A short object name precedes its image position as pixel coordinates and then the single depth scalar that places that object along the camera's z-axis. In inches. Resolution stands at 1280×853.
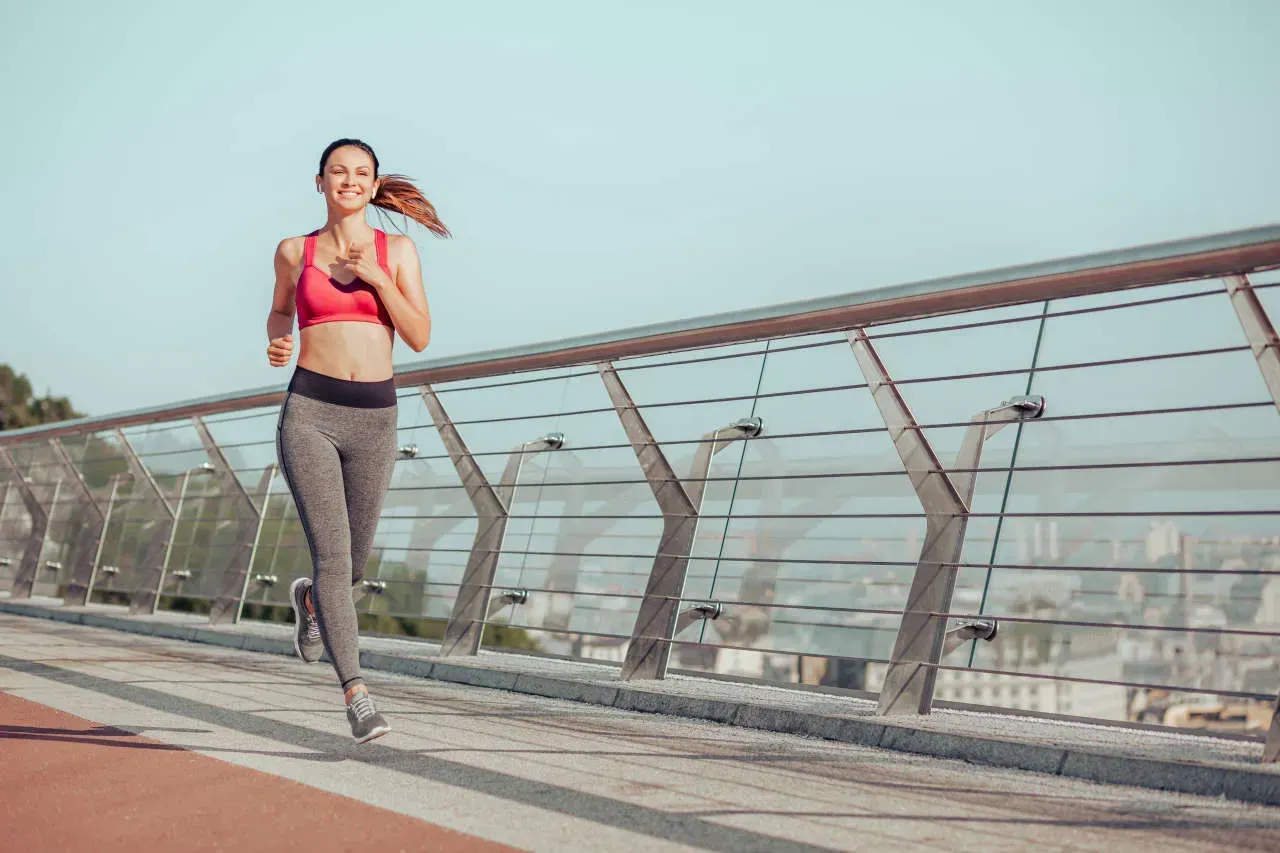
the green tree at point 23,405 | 2539.4
